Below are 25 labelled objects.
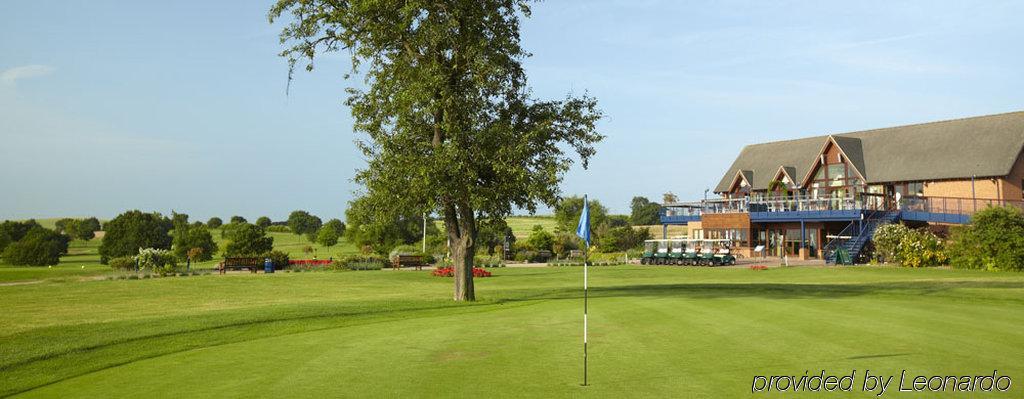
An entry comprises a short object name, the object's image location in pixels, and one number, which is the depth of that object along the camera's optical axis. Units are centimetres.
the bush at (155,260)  4556
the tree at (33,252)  6250
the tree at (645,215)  12812
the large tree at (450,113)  2325
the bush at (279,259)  5153
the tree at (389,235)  7131
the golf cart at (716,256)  5212
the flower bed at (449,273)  4288
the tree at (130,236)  6419
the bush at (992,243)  3847
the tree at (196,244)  6506
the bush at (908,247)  4331
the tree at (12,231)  7712
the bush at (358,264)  5194
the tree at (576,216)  7706
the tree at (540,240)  7150
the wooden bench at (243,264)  4878
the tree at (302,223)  11494
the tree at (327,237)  7981
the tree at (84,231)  10625
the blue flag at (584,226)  1118
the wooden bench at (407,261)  5366
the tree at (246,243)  5950
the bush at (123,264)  4934
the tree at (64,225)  10981
